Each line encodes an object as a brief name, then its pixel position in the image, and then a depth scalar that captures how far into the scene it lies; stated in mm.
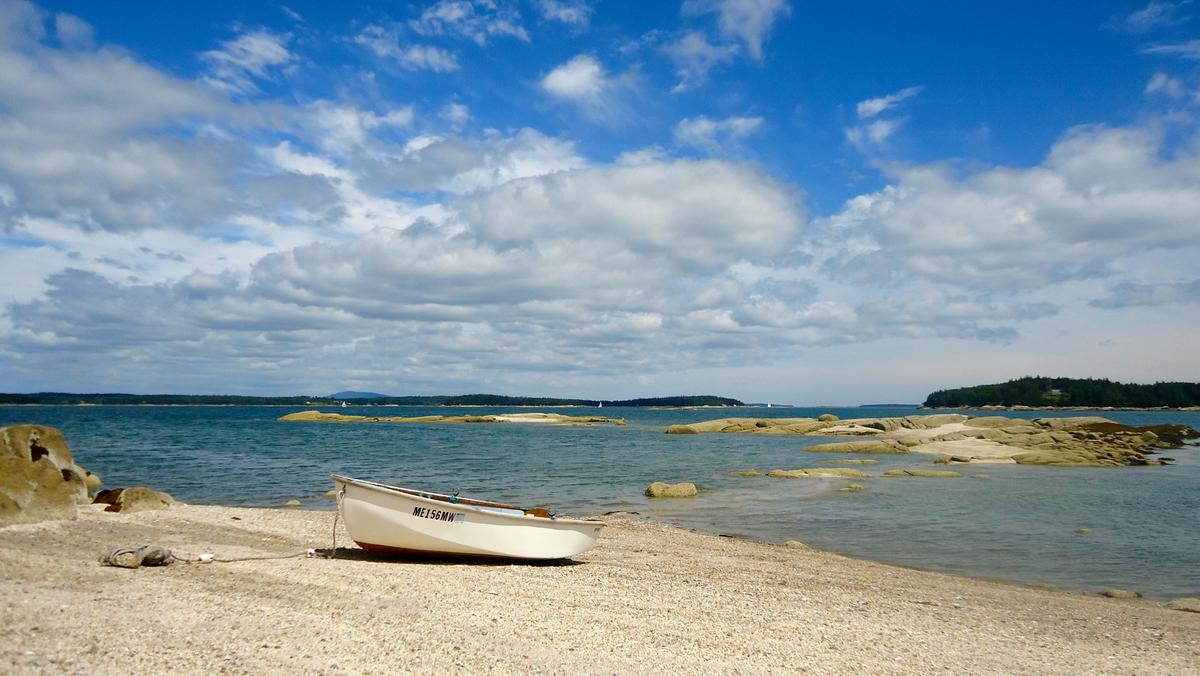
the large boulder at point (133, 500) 19297
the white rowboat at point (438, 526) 14164
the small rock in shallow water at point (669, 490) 28984
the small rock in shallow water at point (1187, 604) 13391
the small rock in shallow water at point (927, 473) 37031
